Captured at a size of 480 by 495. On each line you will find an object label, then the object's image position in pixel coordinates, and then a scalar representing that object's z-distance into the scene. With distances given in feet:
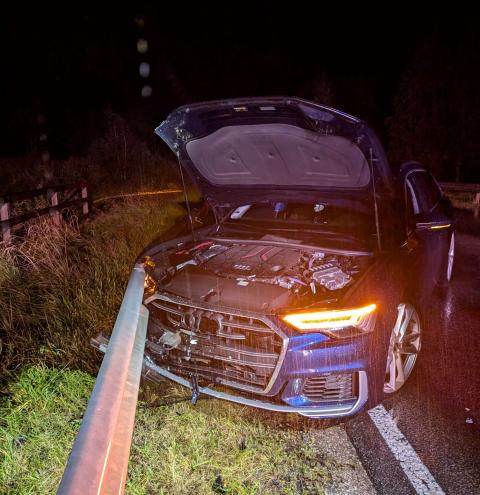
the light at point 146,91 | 89.86
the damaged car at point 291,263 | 8.24
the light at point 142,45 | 65.62
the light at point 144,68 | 65.94
